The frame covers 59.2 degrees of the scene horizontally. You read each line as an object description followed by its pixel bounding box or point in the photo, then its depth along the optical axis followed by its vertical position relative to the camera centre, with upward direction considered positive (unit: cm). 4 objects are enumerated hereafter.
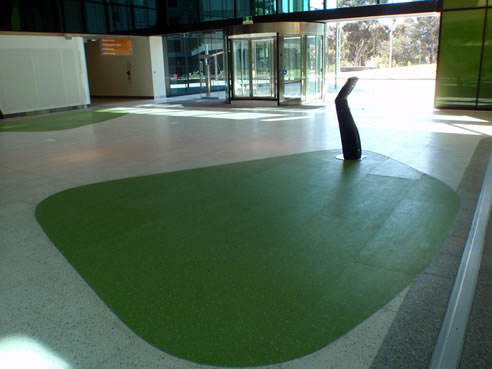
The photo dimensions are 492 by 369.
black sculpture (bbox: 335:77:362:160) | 661 -90
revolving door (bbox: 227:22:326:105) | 1476 +39
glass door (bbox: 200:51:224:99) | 2117 -19
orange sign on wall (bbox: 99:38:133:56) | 1788 +125
